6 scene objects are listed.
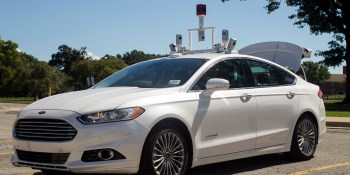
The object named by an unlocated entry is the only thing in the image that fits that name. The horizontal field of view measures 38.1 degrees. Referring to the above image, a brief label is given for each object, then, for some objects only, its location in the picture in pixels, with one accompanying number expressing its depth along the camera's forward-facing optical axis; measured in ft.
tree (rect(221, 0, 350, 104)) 120.16
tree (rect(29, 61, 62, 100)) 261.03
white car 17.08
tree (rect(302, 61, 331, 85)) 433.07
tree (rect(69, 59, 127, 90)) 302.64
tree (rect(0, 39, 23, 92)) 258.90
